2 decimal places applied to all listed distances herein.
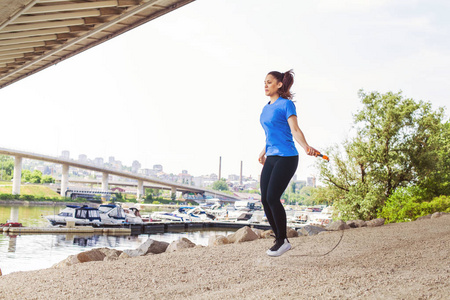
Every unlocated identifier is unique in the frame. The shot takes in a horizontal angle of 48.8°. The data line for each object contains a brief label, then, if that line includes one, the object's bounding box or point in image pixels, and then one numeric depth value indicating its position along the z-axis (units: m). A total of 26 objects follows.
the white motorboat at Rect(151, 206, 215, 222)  47.69
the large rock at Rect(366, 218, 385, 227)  11.81
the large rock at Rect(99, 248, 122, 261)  6.72
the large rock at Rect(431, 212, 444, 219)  13.30
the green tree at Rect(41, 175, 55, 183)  112.19
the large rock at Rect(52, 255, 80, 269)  6.40
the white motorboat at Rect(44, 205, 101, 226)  36.78
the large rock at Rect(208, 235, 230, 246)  8.27
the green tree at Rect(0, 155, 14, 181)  113.26
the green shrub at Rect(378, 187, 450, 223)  15.62
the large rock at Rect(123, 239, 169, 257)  7.20
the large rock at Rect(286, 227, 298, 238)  9.16
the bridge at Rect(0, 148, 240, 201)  73.19
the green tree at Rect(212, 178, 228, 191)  149.75
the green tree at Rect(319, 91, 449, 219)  18.89
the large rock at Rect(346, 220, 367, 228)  11.46
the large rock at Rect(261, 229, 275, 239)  9.26
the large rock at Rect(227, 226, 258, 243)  8.45
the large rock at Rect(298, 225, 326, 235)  9.68
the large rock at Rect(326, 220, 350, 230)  10.29
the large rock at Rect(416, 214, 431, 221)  13.36
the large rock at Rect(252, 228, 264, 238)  9.40
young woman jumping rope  4.25
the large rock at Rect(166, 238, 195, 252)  7.55
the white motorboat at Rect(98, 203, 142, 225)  38.31
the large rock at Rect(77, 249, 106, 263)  6.58
